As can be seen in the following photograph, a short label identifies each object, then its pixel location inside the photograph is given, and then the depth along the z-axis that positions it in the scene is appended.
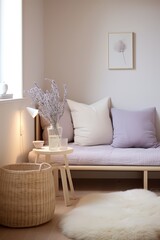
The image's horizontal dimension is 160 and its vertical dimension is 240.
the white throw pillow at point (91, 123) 4.72
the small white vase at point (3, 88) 3.79
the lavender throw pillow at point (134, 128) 4.62
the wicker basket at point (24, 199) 3.21
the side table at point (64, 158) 3.80
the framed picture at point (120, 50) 4.95
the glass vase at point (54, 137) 3.89
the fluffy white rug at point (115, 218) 2.96
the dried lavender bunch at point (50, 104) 3.94
